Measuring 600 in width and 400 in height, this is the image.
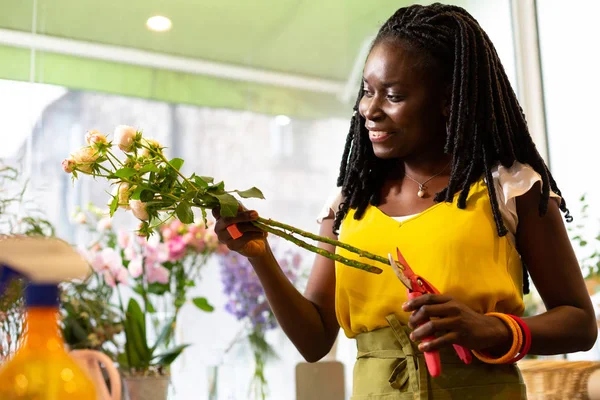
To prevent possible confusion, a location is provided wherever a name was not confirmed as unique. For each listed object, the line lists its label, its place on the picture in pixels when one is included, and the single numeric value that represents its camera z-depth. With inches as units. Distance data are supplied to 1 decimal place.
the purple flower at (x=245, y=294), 96.0
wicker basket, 72.9
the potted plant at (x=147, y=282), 79.0
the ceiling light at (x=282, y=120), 111.7
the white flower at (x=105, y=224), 86.5
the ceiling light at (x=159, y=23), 105.2
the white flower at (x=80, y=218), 87.1
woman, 41.8
